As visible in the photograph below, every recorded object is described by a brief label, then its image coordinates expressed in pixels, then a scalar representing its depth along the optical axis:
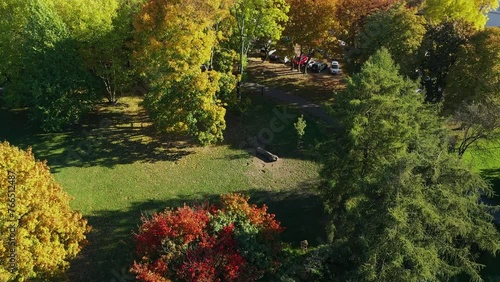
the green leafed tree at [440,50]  34.91
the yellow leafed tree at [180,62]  31.75
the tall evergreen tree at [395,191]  17.58
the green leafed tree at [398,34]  34.19
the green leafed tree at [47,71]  34.19
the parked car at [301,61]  48.45
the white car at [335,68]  48.09
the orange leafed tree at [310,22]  38.94
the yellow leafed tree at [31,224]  19.55
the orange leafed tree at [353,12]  39.44
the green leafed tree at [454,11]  42.03
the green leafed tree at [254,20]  35.88
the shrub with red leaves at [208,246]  20.28
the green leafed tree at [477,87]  28.55
